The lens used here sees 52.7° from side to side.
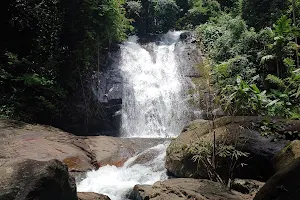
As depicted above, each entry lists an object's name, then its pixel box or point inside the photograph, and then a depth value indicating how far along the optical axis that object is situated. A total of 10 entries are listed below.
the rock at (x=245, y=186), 5.66
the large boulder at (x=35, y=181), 3.76
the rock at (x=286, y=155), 5.55
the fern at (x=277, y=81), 11.97
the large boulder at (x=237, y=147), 6.55
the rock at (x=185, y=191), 4.82
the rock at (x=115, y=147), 9.38
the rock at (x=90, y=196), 5.09
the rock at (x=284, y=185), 3.28
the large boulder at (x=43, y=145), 8.12
